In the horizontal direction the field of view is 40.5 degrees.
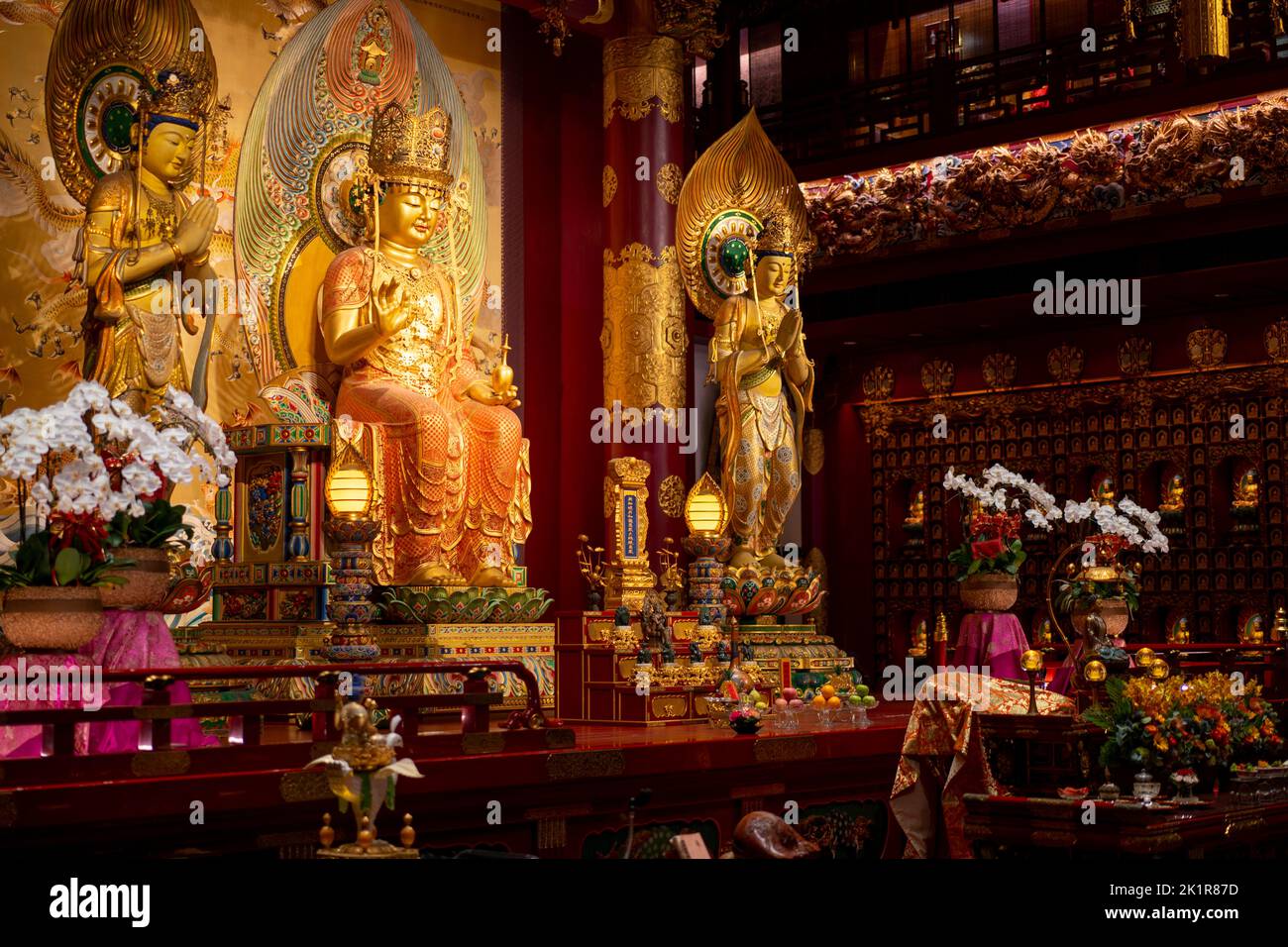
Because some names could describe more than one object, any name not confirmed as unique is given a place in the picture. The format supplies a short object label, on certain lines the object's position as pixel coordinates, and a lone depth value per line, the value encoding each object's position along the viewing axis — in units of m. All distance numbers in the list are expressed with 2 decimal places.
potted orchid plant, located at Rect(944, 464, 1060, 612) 6.56
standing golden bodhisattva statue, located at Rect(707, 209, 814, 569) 8.41
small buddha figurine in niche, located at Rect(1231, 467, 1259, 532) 9.34
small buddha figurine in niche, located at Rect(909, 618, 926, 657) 10.45
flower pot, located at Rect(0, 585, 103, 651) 4.07
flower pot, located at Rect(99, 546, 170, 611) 4.44
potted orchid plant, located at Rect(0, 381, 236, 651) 3.98
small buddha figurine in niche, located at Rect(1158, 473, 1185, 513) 9.63
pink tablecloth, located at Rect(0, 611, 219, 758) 4.26
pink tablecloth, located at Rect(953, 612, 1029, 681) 6.52
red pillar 9.12
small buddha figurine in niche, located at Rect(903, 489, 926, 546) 10.68
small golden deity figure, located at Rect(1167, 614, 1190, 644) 9.43
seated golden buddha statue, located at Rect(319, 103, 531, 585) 7.60
